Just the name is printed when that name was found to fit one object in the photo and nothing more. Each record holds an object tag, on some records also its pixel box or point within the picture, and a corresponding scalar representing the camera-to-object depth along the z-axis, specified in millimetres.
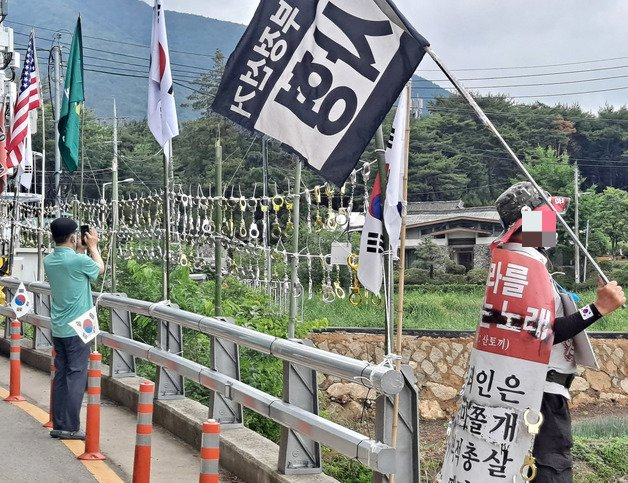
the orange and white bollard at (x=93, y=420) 8227
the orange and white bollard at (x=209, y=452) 5309
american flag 21297
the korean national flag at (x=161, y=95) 13305
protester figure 5188
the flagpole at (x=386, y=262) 5844
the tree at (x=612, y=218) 66188
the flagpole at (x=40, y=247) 20297
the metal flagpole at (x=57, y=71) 31988
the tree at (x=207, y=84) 74938
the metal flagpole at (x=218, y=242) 13672
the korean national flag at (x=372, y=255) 6602
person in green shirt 9109
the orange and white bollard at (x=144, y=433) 6711
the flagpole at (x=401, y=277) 5543
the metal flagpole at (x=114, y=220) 14672
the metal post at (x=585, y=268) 61138
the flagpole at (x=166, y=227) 11609
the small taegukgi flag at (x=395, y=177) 6391
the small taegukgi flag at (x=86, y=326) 9055
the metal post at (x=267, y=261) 20859
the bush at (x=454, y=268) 61612
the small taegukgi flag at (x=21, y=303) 13594
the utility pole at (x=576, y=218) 56069
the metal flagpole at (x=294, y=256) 13141
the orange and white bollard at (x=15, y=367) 11102
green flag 18812
